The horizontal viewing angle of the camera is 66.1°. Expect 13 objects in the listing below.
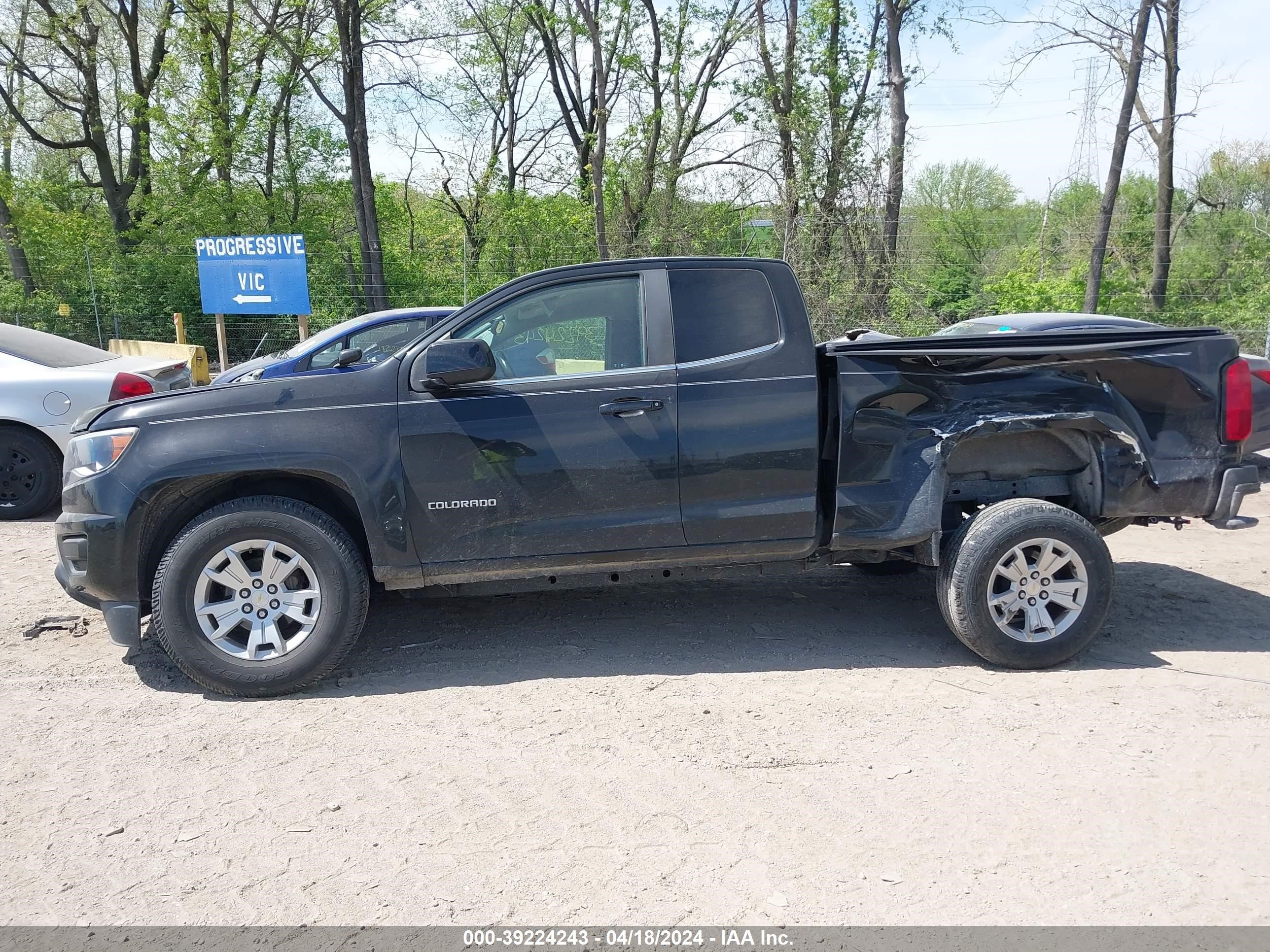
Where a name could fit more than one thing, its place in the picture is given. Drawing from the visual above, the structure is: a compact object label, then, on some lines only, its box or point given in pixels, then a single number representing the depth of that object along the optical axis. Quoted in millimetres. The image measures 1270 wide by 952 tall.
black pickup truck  4488
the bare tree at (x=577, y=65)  23891
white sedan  8023
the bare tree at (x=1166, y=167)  17203
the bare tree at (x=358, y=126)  19531
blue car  8930
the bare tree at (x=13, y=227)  19250
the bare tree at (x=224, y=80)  24000
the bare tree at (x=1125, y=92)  17000
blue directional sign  13594
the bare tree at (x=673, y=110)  23531
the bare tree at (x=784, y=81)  20625
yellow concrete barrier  11117
